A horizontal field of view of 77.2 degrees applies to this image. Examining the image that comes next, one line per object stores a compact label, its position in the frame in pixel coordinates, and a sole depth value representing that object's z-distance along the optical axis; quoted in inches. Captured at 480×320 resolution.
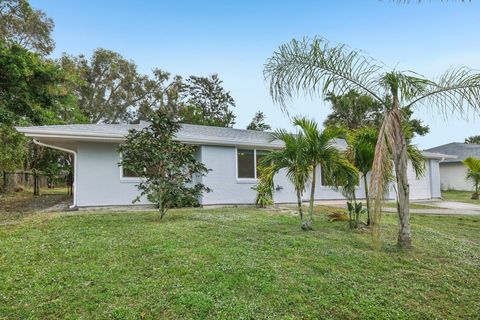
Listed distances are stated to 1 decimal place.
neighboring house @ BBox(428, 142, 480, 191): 908.6
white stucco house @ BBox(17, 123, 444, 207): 374.3
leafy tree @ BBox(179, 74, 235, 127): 1334.9
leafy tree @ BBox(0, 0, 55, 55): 725.9
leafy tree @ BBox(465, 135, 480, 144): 1722.4
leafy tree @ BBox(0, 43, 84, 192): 524.7
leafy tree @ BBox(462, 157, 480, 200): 647.1
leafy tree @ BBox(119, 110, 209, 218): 285.3
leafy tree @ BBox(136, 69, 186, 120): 1218.6
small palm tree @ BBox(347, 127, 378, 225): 273.6
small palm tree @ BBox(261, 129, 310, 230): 245.1
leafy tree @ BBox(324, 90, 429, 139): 225.6
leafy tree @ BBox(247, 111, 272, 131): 1301.1
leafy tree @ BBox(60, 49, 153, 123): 1133.7
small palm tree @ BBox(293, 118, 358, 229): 246.7
